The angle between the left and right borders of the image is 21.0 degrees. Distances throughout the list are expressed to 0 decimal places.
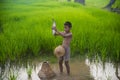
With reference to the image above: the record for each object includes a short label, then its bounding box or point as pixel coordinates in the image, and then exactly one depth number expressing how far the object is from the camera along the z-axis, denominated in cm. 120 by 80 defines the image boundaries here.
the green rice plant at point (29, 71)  348
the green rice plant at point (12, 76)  336
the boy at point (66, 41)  337
